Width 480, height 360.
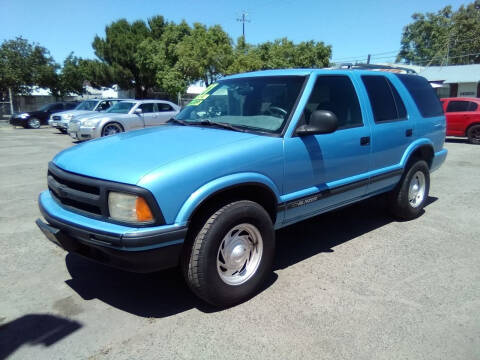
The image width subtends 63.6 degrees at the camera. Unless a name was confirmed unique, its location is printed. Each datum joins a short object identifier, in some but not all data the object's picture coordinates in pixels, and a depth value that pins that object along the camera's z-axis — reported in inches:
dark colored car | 927.0
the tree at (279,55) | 1086.4
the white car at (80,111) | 719.1
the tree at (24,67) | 1304.1
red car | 573.3
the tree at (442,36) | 2082.9
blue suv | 106.9
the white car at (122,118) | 533.0
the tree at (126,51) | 1409.9
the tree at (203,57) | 1040.8
